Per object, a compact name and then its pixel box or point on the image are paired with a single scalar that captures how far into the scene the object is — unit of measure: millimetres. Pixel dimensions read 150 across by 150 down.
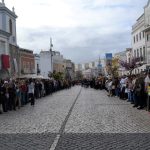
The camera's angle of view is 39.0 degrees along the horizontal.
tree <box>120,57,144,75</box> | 33622
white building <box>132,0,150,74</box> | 30972
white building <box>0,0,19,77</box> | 25971
